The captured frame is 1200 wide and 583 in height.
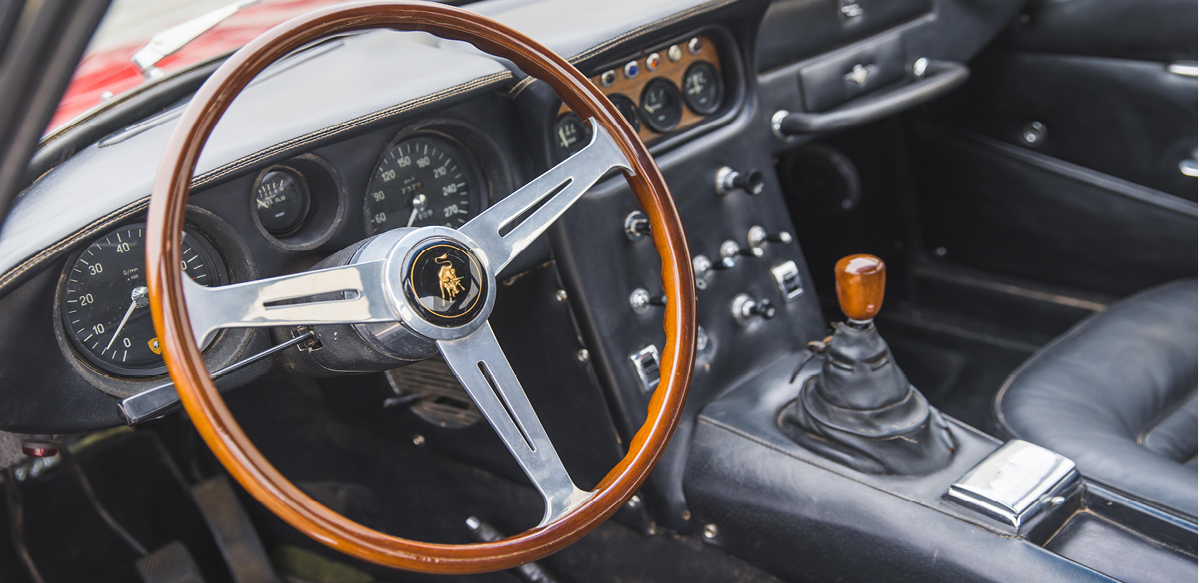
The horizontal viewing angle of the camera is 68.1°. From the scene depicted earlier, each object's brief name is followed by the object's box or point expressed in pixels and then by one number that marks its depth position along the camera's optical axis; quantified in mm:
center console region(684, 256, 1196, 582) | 1312
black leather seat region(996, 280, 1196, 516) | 1486
